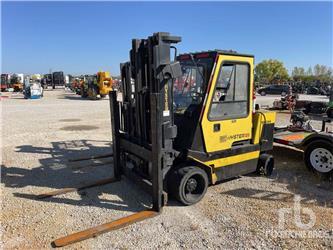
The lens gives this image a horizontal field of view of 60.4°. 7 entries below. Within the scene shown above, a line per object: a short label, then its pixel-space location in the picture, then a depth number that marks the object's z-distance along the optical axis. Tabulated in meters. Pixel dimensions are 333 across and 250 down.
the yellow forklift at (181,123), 4.08
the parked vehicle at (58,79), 53.55
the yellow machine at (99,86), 27.53
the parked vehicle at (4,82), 43.66
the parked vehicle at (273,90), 38.16
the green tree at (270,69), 78.75
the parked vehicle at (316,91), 39.74
